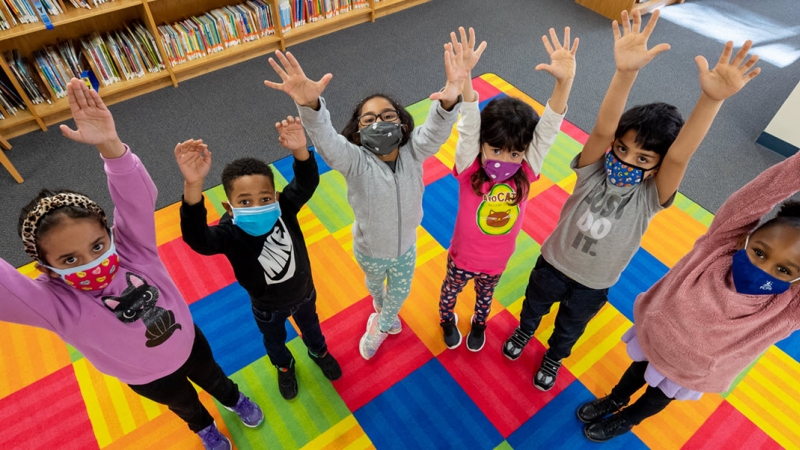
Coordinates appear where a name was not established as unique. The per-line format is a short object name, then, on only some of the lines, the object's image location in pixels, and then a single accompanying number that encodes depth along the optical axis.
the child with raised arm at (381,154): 1.31
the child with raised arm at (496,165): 1.41
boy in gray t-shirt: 1.26
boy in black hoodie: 1.25
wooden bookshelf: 3.15
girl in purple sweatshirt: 1.09
